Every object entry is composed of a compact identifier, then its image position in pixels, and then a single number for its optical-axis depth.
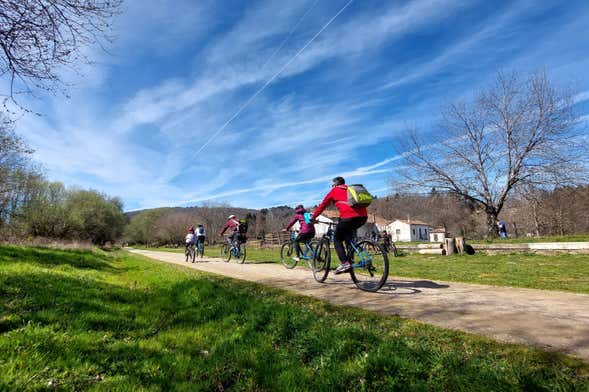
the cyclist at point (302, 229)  8.87
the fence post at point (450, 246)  15.45
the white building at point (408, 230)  91.00
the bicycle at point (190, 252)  16.84
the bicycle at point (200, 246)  18.54
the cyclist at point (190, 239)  17.42
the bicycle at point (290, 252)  8.45
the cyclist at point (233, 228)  14.27
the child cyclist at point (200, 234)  17.91
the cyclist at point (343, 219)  5.88
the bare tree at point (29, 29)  4.86
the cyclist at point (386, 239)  19.25
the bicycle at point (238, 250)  14.24
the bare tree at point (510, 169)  19.50
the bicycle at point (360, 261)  5.65
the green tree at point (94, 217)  37.62
